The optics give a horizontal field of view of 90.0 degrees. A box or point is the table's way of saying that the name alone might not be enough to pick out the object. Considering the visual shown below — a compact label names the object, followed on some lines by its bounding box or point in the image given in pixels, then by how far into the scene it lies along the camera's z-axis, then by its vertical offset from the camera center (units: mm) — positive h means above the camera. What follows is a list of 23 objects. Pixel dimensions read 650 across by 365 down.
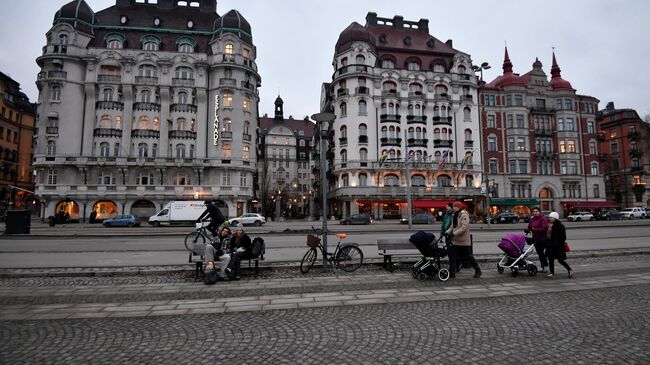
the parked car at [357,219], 41469 -1238
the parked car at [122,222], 35366 -1224
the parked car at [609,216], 49031 -1190
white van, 35656 -397
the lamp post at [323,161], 9859 +1555
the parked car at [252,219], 38772 -1142
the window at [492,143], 55594 +11233
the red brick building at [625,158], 62688 +10087
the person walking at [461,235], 8852 -722
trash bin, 22250 -737
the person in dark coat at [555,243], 8758 -933
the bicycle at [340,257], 9523 -1459
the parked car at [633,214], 50312 -928
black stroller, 8612 -1279
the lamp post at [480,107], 55625 +17448
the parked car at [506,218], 42156 -1213
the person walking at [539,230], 9047 -616
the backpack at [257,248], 9195 -1083
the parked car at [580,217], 47375 -1266
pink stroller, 9078 -1292
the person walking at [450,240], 8930 -862
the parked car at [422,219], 40938 -1269
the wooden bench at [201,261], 8949 -1435
